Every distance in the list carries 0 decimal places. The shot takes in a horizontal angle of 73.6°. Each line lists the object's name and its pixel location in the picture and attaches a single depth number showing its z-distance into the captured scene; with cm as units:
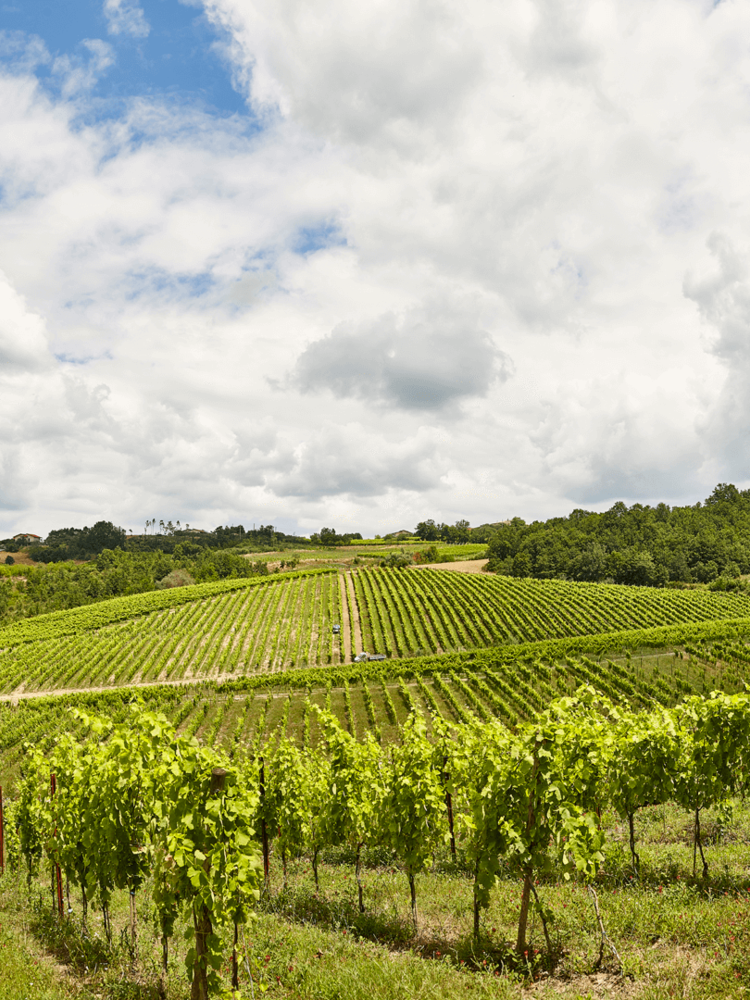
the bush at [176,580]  10806
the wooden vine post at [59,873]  1039
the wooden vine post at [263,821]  1274
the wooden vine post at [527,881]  753
